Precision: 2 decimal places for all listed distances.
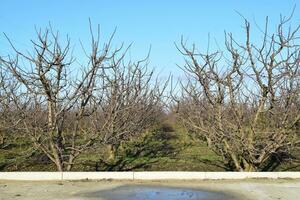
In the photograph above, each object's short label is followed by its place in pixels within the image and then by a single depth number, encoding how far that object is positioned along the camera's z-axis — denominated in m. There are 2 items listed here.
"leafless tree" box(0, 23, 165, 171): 8.70
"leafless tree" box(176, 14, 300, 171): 8.86
